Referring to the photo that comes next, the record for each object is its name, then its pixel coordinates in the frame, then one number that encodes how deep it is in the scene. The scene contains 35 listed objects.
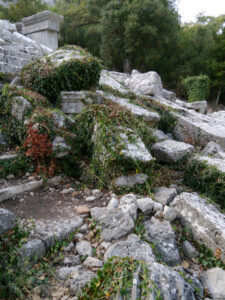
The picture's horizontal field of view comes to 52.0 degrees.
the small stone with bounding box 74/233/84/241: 2.36
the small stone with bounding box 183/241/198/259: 2.47
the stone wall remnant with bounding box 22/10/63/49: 9.29
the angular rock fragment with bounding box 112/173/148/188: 3.09
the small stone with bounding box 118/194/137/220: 2.54
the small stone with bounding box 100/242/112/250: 2.18
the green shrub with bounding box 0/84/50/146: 3.63
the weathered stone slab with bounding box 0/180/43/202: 2.73
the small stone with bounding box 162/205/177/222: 2.70
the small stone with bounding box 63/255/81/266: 2.09
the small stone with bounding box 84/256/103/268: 2.02
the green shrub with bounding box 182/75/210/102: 12.54
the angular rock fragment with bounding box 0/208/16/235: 1.97
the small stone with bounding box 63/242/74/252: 2.21
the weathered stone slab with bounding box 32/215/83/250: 2.17
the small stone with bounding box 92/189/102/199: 3.10
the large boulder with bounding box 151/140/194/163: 3.82
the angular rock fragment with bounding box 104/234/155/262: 1.95
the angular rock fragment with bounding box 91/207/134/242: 2.27
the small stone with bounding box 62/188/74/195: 3.12
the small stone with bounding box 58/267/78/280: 1.92
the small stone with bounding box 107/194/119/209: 2.72
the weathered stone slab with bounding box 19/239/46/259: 1.95
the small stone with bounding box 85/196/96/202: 2.97
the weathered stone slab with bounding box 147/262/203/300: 1.60
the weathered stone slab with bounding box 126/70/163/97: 6.44
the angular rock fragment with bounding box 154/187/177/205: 2.93
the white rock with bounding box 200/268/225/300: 2.01
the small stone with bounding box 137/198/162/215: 2.68
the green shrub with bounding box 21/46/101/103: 4.38
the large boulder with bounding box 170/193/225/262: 2.46
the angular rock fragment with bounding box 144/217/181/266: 2.24
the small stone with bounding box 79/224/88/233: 2.44
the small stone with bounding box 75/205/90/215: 2.67
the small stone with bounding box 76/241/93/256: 2.17
